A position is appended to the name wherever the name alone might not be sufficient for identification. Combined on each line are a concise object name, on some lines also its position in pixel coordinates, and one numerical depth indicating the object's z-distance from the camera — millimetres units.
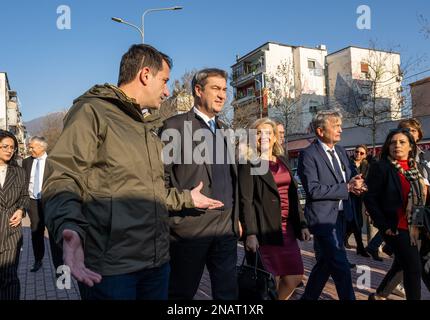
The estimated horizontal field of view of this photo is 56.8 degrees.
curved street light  17875
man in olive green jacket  1722
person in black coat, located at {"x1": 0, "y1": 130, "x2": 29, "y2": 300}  3693
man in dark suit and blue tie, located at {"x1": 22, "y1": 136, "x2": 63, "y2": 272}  6164
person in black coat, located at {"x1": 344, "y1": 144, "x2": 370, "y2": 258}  6812
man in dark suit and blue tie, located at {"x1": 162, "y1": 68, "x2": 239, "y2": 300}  2889
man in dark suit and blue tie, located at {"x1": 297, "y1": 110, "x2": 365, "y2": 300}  3691
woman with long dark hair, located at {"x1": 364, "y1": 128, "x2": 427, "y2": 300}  3684
